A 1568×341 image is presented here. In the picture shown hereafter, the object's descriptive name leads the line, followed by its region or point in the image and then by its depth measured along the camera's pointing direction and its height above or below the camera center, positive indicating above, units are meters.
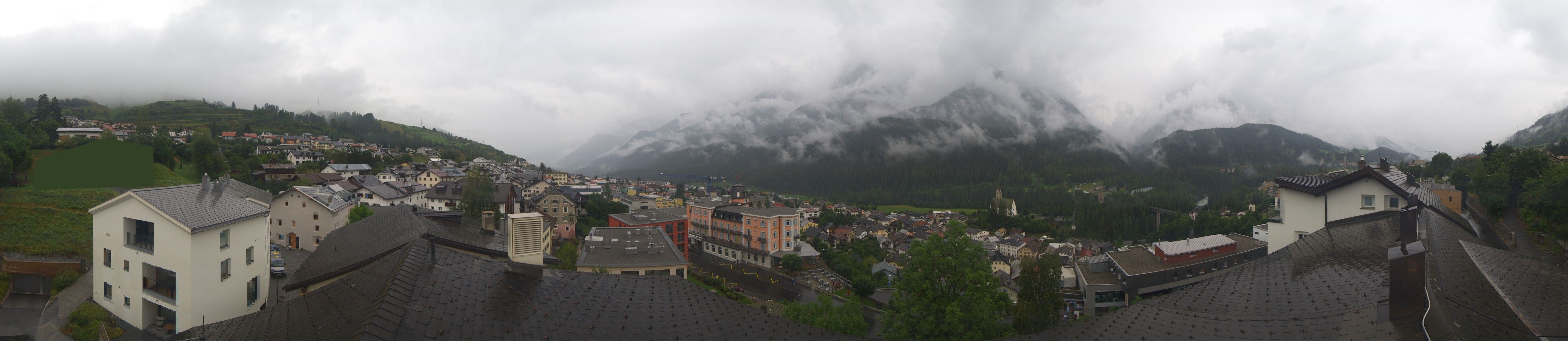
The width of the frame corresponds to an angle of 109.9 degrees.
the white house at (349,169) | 59.41 -0.69
